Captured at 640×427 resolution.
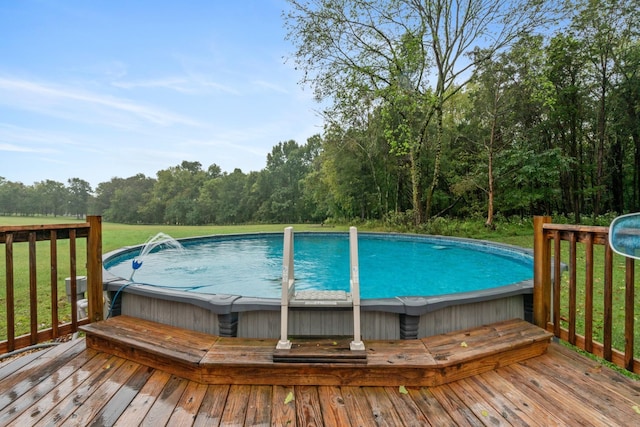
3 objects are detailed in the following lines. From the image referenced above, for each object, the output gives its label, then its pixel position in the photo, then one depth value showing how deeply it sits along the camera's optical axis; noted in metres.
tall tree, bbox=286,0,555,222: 9.78
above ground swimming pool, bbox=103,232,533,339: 2.23
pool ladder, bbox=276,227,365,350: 1.95
